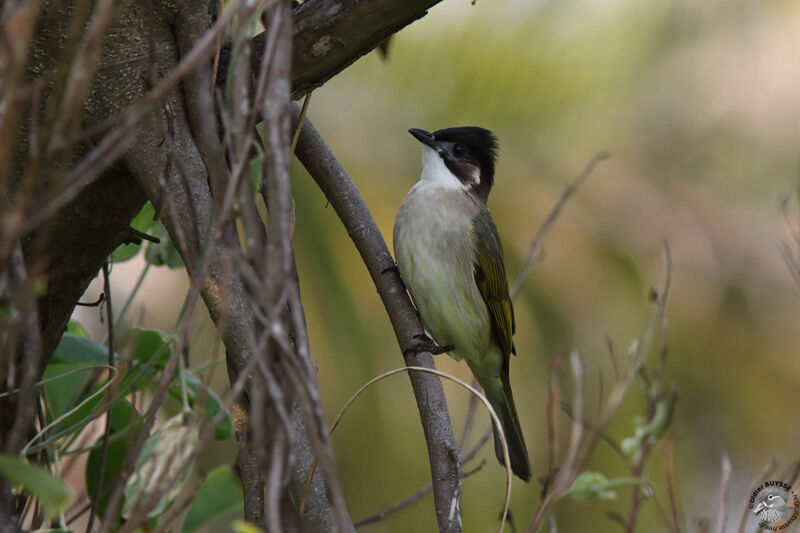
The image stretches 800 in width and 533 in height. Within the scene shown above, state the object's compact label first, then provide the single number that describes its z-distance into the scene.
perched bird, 7.89
